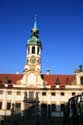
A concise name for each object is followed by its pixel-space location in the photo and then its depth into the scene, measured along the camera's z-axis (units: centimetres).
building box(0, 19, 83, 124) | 3035
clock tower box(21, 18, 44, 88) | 3174
